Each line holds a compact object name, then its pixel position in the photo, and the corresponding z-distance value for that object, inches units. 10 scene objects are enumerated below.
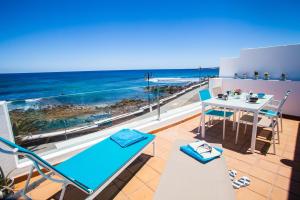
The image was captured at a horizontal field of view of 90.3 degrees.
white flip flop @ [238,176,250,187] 67.6
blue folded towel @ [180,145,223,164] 59.2
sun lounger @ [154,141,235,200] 42.6
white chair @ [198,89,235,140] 117.2
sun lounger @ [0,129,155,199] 47.4
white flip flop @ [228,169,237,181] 73.0
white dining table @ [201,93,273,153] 93.0
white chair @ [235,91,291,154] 97.7
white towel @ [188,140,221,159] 61.9
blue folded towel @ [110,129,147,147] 79.4
